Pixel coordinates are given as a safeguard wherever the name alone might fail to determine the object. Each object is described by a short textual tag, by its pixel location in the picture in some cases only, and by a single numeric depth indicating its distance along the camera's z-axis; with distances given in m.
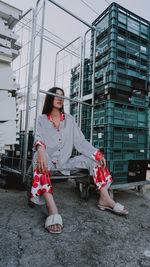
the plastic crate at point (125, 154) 2.00
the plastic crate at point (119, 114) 2.07
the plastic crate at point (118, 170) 1.98
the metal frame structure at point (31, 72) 1.67
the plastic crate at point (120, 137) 2.03
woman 1.38
